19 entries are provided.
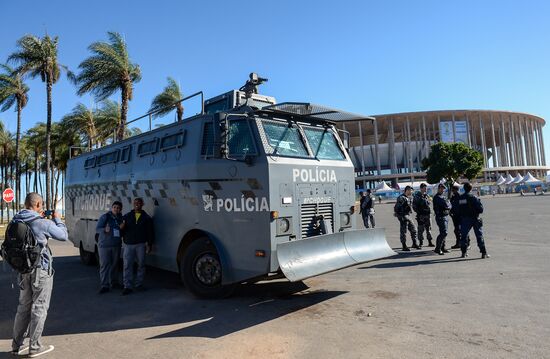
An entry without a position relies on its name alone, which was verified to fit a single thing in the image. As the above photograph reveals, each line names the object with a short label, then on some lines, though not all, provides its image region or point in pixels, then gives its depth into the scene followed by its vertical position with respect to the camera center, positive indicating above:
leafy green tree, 57.97 +4.25
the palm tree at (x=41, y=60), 25.62 +10.34
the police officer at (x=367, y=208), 13.05 -0.41
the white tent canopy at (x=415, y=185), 63.24 +1.30
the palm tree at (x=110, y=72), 22.62 +8.18
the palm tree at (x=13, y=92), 30.83 +10.09
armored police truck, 5.84 +0.12
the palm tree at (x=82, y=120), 33.09 +7.86
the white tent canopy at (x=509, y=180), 67.69 +1.32
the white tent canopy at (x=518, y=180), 66.69 +1.19
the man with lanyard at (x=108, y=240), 7.61 -0.58
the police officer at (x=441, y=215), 10.13 -0.61
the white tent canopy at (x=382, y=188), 63.34 +1.16
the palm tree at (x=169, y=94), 27.94 +8.13
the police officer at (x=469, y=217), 9.36 -0.67
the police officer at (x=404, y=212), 10.98 -0.51
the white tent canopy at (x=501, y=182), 67.79 +1.10
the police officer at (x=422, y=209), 10.80 -0.47
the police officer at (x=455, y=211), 10.02 -0.54
